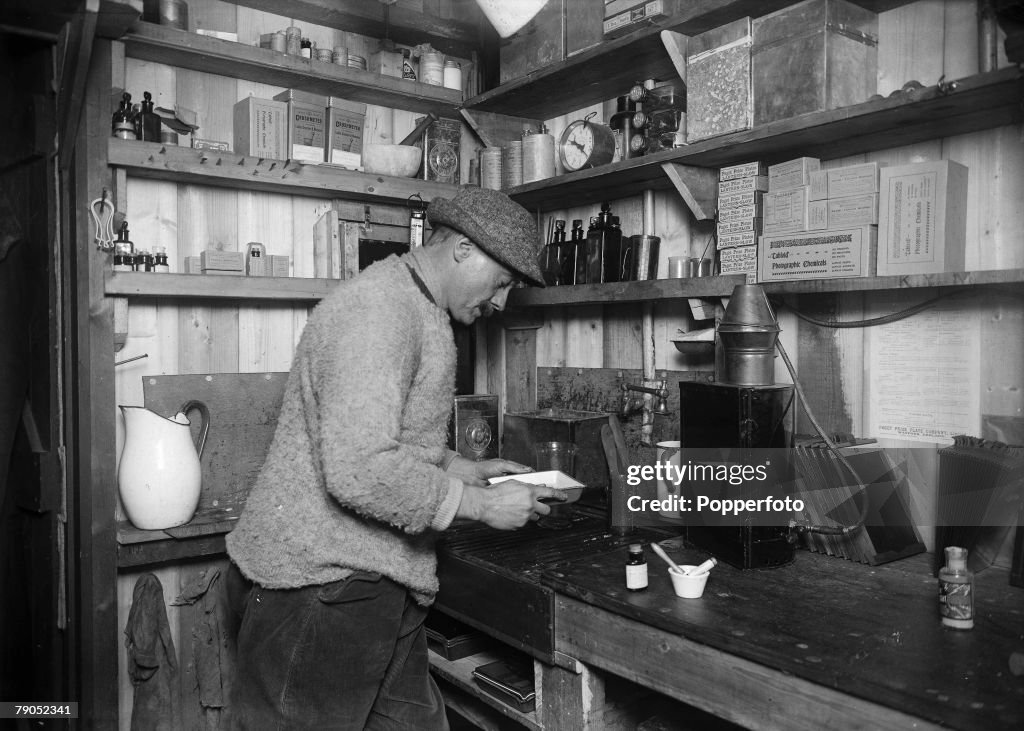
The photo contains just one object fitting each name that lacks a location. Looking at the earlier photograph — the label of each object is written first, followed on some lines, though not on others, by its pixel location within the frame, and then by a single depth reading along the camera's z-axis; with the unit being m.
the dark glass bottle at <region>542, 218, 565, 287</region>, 2.89
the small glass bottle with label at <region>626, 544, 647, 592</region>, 1.73
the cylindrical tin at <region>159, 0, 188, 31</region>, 2.55
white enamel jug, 2.39
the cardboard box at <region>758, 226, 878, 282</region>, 1.93
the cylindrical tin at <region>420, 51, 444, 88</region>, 3.14
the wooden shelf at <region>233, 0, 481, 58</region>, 2.88
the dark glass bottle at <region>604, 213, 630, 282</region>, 2.71
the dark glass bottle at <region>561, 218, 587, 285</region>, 2.80
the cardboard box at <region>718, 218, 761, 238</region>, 2.21
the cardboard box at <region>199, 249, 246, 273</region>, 2.59
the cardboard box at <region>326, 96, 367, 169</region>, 2.84
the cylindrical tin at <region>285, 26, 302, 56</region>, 2.77
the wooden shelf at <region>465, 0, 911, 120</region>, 2.19
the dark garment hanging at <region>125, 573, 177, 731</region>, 2.45
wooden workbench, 1.24
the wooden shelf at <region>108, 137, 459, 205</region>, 2.44
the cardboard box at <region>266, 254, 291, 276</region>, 2.76
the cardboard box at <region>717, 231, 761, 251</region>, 2.21
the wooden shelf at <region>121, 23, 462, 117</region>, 2.52
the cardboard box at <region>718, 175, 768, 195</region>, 2.22
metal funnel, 1.98
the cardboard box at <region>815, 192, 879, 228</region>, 1.92
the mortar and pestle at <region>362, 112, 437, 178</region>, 2.91
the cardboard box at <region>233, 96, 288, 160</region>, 2.70
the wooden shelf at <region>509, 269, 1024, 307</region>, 1.73
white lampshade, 2.46
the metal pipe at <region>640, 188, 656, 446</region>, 2.68
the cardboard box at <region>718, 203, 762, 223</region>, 2.21
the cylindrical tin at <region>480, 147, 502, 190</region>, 3.12
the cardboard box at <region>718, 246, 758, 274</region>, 2.21
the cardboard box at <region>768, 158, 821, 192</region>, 2.08
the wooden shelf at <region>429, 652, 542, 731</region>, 1.99
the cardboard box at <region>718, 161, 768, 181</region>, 2.23
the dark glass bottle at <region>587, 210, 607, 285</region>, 2.74
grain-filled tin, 2.16
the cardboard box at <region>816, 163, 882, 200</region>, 1.92
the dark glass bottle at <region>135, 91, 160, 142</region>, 2.50
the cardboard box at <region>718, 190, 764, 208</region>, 2.22
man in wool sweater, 1.55
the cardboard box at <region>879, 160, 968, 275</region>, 1.83
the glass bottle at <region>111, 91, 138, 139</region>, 2.45
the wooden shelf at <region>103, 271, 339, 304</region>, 2.38
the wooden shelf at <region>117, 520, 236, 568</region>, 2.41
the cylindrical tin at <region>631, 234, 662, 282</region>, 2.66
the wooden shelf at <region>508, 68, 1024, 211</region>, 1.72
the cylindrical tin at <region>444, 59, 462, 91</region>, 3.19
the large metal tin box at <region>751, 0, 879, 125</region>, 1.97
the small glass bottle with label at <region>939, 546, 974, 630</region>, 1.47
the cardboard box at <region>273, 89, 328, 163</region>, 2.76
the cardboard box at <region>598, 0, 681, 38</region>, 2.36
